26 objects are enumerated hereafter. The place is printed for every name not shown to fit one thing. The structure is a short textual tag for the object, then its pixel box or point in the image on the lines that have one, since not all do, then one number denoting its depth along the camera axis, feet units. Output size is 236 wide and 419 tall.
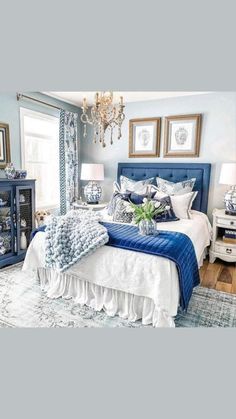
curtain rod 11.40
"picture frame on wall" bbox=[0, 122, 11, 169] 11.07
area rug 7.23
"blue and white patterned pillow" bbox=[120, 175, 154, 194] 13.19
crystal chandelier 9.17
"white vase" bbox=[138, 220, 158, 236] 8.10
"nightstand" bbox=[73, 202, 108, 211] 14.19
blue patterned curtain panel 14.39
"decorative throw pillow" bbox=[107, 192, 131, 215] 11.30
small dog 12.84
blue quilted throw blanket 6.86
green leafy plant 8.07
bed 6.70
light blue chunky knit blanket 7.62
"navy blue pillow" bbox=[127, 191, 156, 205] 11.47
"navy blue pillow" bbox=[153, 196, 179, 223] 10.71
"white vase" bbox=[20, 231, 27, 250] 11.66
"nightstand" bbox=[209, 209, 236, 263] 11.23
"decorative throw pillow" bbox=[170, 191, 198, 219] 11.38
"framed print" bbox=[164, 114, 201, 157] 12.77
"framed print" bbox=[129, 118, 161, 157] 13.88
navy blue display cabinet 10.79
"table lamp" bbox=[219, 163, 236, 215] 11.02
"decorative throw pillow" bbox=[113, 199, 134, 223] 10.18
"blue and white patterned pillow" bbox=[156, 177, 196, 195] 12.51
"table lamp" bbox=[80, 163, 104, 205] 14.73
